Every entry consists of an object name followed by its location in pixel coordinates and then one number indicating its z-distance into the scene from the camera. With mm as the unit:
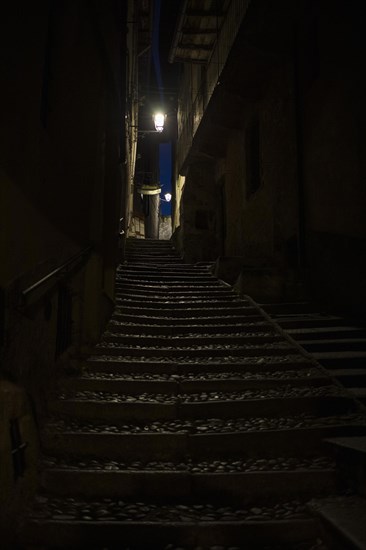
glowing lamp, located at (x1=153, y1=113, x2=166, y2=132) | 15188
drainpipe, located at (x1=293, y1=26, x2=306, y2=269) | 7281
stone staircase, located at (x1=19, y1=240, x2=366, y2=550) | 2486
